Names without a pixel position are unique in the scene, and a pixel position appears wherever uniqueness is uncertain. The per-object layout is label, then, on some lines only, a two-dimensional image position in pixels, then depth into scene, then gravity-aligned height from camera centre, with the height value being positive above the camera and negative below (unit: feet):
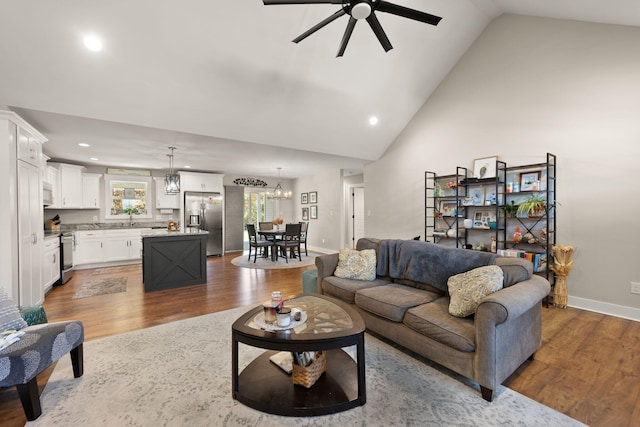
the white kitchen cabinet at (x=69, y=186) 19.15 +1.79
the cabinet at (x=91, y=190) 20.59 +1.54
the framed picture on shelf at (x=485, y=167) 13.94 +2.05
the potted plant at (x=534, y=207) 12.10 -0.02
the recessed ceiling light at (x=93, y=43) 8.77 +5.38
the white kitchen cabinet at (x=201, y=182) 24.11 +2.51
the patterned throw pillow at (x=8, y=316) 6.36 -2.46
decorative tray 5.87 -2.53
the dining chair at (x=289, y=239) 21.77 -2.44
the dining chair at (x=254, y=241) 22.14 -2.62
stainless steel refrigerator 24.20 -0.46
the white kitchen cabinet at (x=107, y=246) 19.49 -2.59
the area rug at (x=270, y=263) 20.21 -4.17
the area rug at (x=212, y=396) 5.41 -4.13
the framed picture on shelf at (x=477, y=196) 14.64 +0.60
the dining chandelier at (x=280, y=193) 26.74 +1.53
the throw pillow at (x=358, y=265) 10.44 -2.20
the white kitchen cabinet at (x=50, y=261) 12.89 -2.52
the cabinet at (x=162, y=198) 23.77 +1.03
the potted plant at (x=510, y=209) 12.98 -0.11
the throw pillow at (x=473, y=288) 6.73 -2.03
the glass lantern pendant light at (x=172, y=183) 15.75 +1.51
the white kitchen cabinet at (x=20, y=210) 9.27 +0.05
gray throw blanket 8.48 -1.79
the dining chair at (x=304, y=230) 23.84 -1.89
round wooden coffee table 5.43 -3.86
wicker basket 5.90 -3.55
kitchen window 22.22 +1.11
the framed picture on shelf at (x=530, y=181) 12.41 +1.18
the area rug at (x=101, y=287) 13.83 -4.12
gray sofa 5.86 -2.74
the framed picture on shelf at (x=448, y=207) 15.64 +0.01
